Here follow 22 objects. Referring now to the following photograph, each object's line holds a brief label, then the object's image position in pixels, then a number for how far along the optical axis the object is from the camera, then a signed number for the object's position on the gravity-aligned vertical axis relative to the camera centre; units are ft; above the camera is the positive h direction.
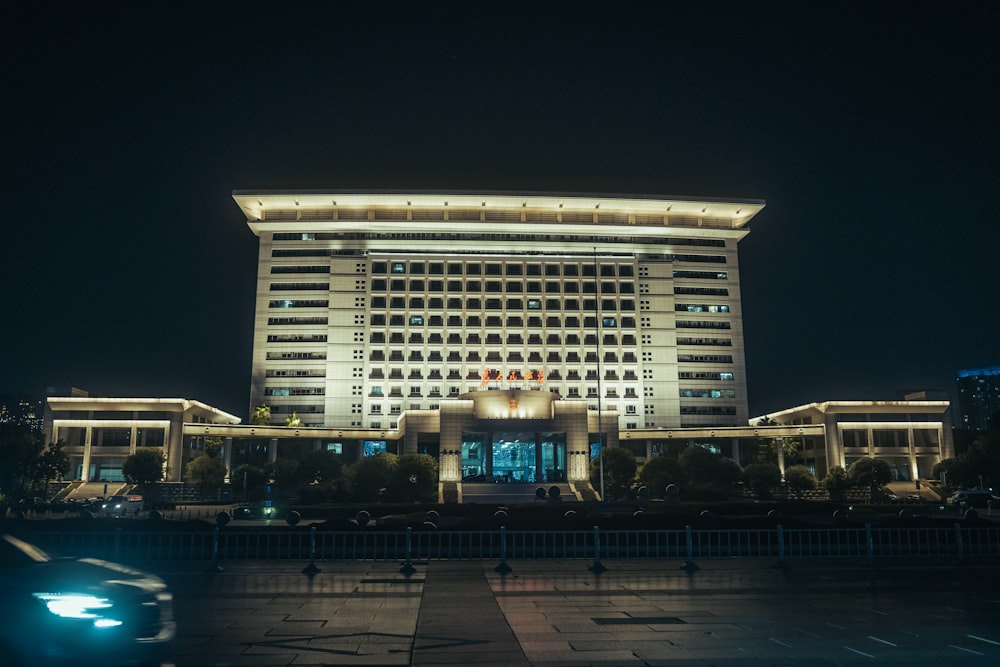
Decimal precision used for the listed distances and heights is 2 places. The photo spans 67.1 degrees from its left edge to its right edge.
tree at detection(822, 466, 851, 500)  252.56 -7.31
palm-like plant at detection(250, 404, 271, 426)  368.48 +23.00
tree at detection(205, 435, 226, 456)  335.26 +8.71
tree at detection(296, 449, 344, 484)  257.55 -1.91
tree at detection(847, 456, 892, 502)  248.32 -4.27
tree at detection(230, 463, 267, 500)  256.93 -6.08
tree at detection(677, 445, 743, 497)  230.89 -2.53
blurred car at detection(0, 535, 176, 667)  31.73 -6.54
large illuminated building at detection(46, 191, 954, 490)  387.14 +79.71
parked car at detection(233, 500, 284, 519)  173.03 -11.10
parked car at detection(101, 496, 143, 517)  187.52 -10.80
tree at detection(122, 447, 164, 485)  278.87 -1.04
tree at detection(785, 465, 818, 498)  256.11 -6.28
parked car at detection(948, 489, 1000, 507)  222.48 -11.26
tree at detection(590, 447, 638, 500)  251.60 -3.28
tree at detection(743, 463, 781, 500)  249.75 -5.46
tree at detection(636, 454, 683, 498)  229.04 -3.73
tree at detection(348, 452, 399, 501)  224.74 -4.37
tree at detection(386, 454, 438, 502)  225.97 -5.03
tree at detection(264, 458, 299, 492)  262.26 -3.60
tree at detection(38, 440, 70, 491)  242.37 +0.18
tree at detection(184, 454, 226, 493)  266.36 -3.22
